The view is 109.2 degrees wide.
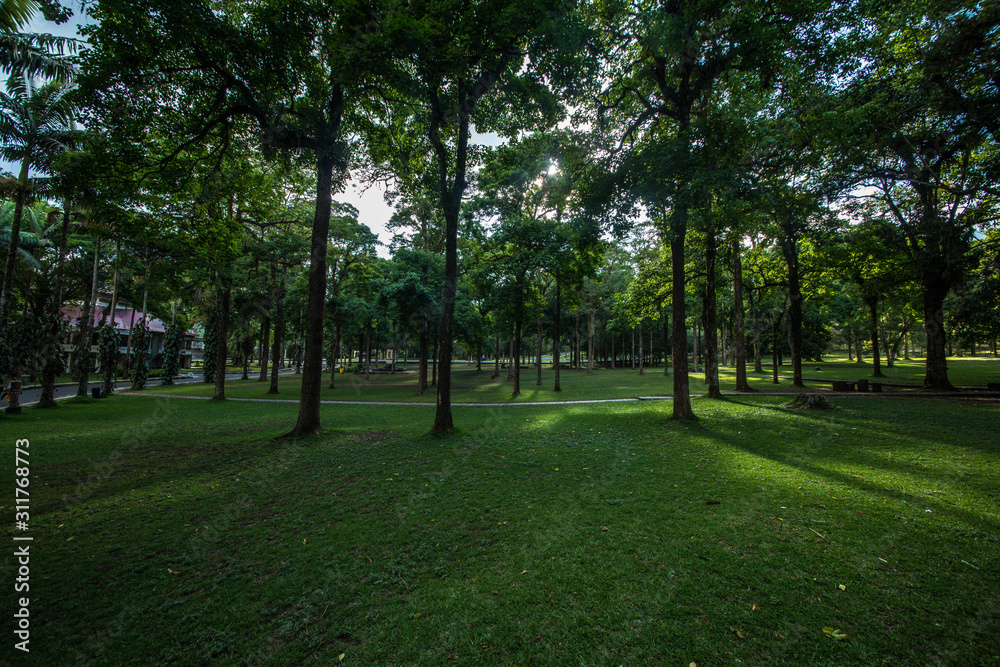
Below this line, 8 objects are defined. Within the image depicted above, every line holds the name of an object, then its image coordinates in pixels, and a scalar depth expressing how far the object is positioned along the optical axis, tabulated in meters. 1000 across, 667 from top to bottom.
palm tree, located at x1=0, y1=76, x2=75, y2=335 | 13.78
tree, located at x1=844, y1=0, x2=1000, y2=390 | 9.75
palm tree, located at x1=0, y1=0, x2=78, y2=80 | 12.19
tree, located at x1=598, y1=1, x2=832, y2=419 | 9.20
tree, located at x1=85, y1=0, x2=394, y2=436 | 7.60
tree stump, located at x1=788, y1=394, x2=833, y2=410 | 12.38
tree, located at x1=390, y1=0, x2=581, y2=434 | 8.20
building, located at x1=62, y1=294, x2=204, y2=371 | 37.31
